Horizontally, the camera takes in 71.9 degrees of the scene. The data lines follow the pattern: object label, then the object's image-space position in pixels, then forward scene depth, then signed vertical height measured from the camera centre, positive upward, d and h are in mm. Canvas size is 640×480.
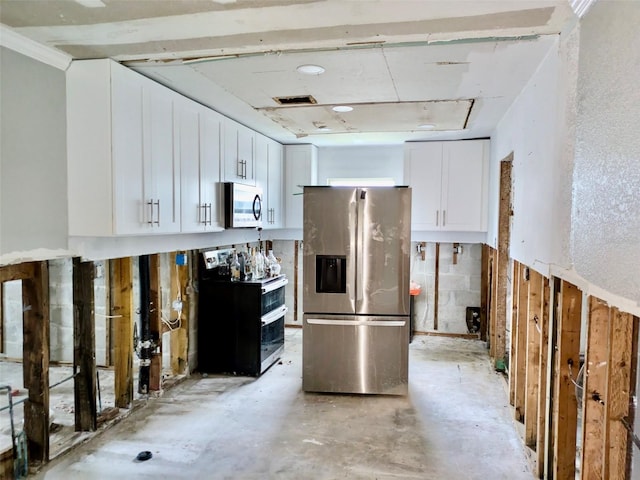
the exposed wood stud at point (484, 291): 5312 -798
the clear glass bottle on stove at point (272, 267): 4770 -469
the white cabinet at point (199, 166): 3250 +451
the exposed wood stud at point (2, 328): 4861 -1175
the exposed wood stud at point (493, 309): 4426 -874
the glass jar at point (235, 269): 4422 -462
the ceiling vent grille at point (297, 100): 3204 +923
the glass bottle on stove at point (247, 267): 4492 -451
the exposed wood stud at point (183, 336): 4199 -1079
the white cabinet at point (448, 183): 4934 +472
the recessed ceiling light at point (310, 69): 2535 +905
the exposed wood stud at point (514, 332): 3387 -833
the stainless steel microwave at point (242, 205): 3840 +168
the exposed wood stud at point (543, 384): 2480 -909
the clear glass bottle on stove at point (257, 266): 4570 -443
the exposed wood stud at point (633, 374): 1620 -556
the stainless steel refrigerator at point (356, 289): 3799 -564
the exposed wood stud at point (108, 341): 4594 -1244
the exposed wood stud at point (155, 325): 3752 -879
